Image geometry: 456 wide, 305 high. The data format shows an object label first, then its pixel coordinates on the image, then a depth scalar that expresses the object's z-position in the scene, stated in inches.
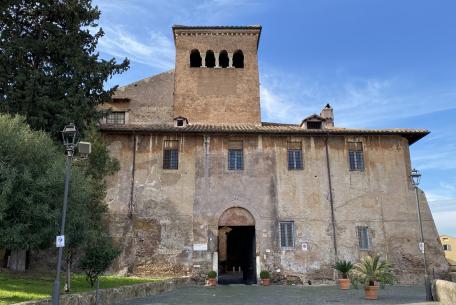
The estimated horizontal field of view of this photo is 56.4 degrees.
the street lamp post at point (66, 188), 387.3
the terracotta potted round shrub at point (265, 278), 870.8
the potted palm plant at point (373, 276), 617.0
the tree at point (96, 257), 545.3
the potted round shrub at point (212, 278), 864.3
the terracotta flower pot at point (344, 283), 797.2
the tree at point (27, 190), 459.8
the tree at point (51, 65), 684.1
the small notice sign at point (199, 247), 894.4
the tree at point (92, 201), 528.7
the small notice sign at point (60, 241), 410.9
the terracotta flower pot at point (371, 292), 614.2
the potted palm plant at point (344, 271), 797.9
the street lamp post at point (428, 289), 595.0
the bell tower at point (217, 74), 1124.5
